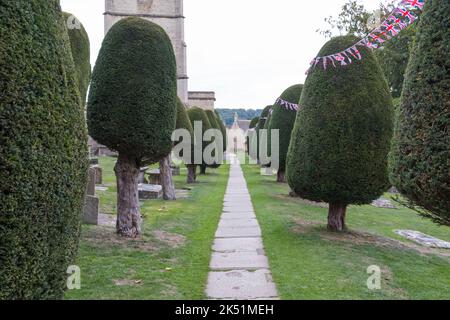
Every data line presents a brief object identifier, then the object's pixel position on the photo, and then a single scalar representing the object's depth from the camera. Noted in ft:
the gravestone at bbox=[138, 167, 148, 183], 65.76
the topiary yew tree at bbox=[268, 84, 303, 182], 63.93
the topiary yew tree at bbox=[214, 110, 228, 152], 116.05
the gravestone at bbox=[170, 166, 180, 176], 94.31
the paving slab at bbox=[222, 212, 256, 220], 41.73
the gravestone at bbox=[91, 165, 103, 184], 58.31
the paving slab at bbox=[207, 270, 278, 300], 19.12
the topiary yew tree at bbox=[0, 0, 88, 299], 9.29
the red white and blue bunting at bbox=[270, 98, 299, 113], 62.52
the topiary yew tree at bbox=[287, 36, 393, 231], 31.45
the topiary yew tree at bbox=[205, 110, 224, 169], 99.47
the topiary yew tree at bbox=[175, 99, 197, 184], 63.77
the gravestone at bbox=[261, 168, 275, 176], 101.07
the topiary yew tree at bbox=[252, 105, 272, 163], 113.17
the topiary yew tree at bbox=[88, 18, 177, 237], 28.96
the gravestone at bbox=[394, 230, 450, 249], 35.30
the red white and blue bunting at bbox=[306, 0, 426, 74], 18.57
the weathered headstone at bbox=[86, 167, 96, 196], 37.34
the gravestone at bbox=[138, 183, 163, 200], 54.08
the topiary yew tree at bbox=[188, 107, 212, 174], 79.05
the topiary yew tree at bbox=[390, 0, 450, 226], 12.63
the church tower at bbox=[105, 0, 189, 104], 152.87
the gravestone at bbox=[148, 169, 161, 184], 65.57
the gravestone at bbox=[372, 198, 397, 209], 58.49
